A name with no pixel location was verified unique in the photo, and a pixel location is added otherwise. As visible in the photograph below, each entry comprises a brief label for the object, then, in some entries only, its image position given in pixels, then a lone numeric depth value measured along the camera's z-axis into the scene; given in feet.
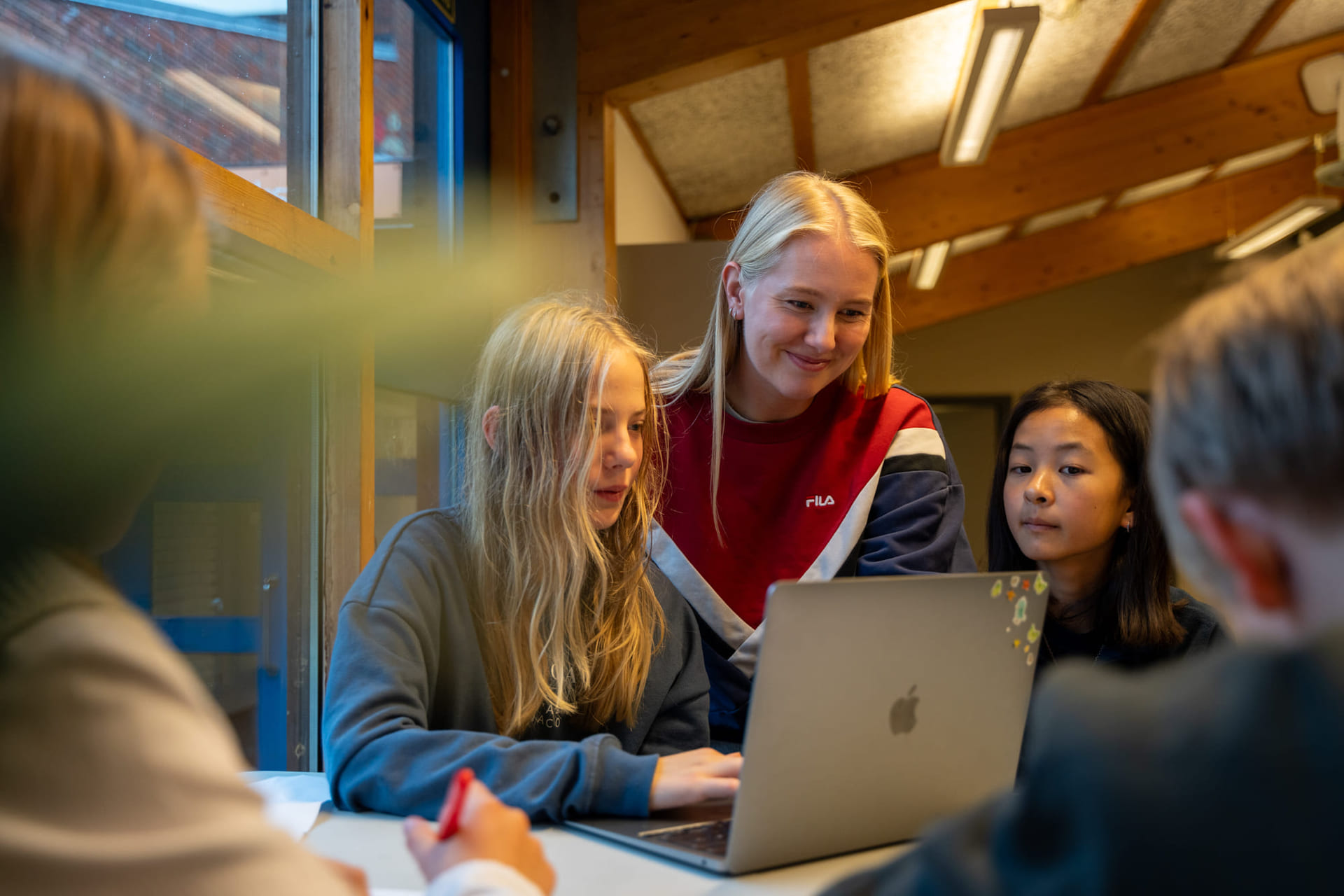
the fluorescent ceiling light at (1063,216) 19.31
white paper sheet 3.39
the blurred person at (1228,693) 1.31
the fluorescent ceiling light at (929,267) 17.24
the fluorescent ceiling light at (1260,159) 19.02
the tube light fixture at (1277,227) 15.42
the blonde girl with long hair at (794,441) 5.15
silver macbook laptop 2.74
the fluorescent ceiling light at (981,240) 19.24
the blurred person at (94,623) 1.30
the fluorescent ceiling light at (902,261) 15.71
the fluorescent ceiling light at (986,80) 8.96
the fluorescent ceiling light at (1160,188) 18.88
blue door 5.49
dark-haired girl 5.26
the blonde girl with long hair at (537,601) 3.57
